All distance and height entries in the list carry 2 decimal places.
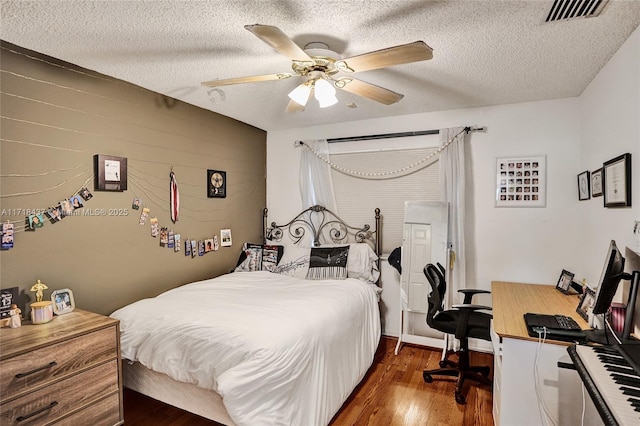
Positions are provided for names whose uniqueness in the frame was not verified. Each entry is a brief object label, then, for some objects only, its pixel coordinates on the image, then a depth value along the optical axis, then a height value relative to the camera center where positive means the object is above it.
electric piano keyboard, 1.07 -0.63
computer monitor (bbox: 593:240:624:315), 1.63 -0.35
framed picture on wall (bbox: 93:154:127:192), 2.54 +0.31
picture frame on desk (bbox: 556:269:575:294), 2.79 -0.61
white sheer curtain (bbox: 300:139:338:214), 4.04 +0.40
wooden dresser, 1.66 -0.85
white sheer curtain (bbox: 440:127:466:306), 3.35 +0.07
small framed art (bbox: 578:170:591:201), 2.77 +0.19
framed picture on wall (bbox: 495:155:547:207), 3.17 +0.26
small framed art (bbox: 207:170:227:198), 3.57 +0.31
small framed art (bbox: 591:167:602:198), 2.46 +0.19
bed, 1.81 -0.81
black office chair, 2.54 -0.89
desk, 1.80 -0.93
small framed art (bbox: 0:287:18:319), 1.99 -0.50
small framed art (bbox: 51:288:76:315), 2.17 -0.56
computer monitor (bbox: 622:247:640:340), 1.58 -0.49
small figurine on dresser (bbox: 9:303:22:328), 1.95 -0.59
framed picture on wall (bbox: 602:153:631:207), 1.96 +0.17
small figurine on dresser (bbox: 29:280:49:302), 2.11 -0.46
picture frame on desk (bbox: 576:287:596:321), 2.02 -0.58
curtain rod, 3.38 +0.82
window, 3.62 +0.33
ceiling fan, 1.64 +0.81
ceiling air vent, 1.62 +0.98
